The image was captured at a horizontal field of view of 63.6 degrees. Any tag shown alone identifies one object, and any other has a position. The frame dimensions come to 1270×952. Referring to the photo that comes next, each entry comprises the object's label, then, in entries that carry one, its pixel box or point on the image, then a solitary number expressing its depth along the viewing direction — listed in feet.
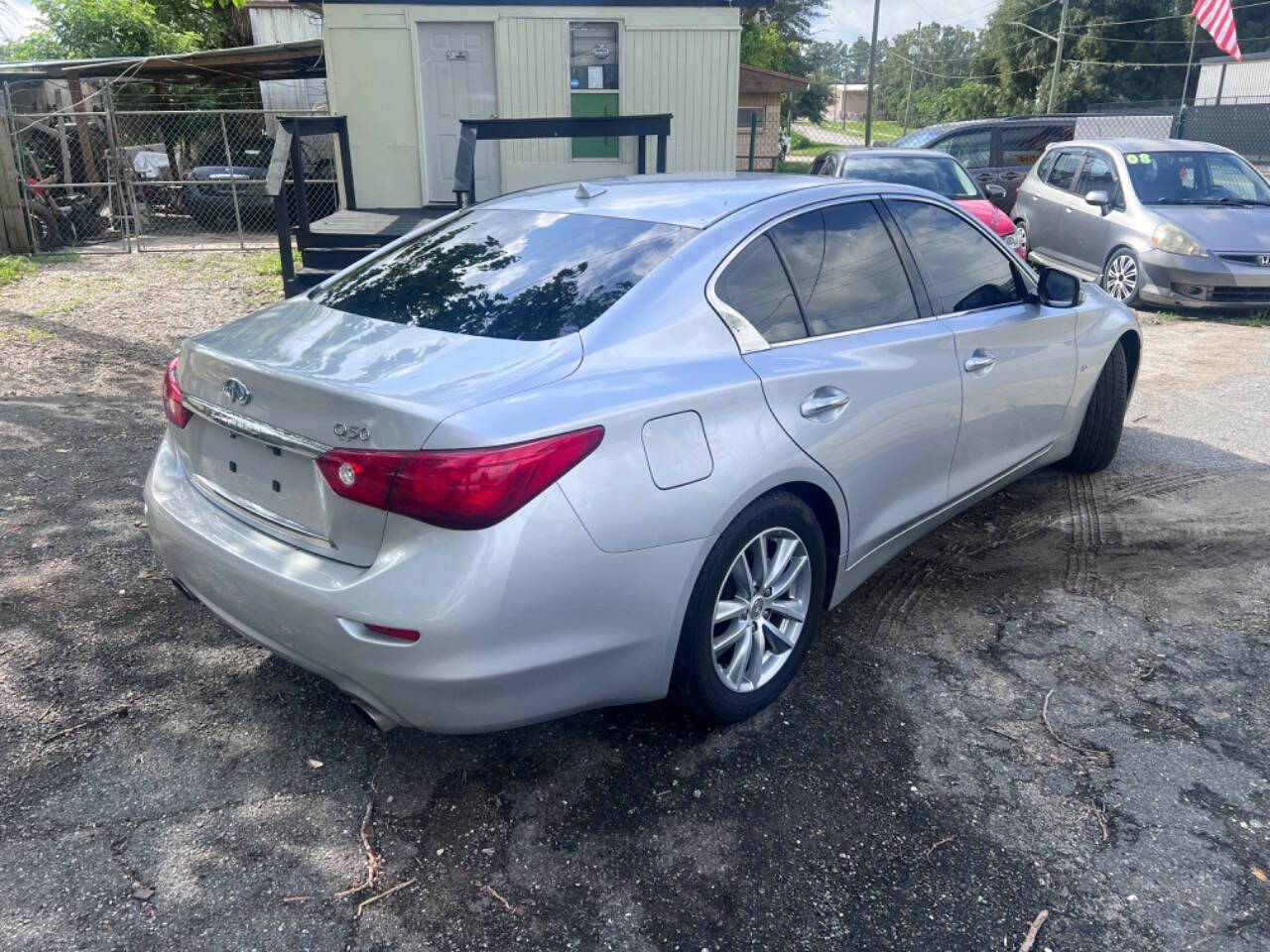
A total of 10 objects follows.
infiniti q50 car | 8.16
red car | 36.06
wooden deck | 32.68
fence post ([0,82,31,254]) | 43.37
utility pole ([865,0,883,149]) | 123.75
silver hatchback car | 32.04
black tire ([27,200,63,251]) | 45.83
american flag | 57.16
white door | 39.14
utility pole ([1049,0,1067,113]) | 143.71
